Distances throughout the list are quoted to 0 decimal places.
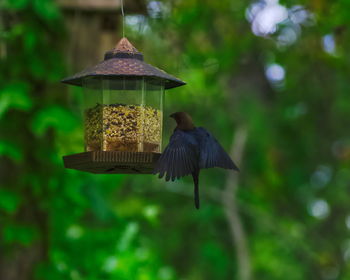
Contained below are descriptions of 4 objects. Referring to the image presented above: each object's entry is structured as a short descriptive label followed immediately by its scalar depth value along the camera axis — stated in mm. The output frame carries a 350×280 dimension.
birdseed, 8906
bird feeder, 8602
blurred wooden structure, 15414
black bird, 8375
